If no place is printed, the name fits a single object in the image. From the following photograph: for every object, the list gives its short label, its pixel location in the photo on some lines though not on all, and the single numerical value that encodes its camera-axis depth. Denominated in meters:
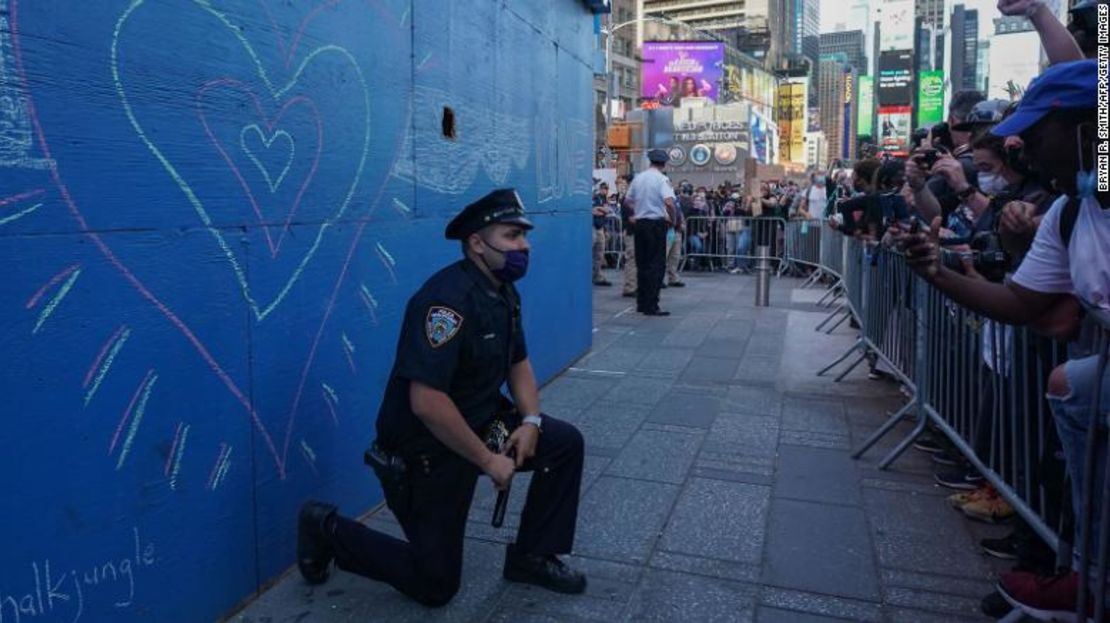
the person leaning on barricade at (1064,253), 2.30
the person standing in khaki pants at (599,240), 14.22
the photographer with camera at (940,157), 4.70
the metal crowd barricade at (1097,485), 2.19
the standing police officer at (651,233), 10.64
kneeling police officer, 3.02
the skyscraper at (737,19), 144.12
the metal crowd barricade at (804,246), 15.19
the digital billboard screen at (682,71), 71.06
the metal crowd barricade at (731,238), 17.25
